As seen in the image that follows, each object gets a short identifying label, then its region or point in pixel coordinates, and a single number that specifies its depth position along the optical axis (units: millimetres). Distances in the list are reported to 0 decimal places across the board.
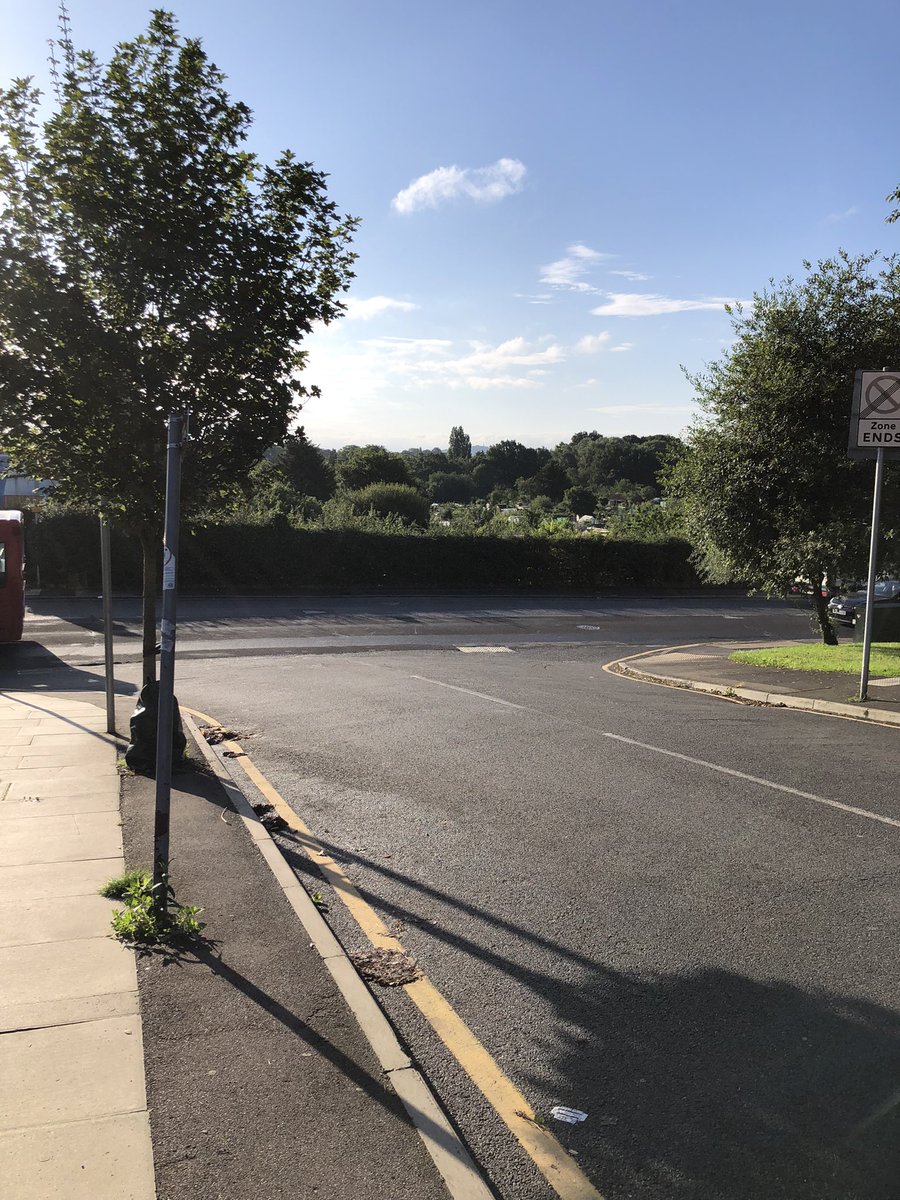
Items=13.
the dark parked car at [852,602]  24688
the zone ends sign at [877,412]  12078
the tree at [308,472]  98188
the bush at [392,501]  59219
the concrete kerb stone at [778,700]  11531
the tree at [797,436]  16391
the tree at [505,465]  164000
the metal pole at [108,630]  9080
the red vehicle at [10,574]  18250
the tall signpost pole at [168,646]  4746
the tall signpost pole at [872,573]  12007
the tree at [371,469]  91500
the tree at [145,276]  7211
